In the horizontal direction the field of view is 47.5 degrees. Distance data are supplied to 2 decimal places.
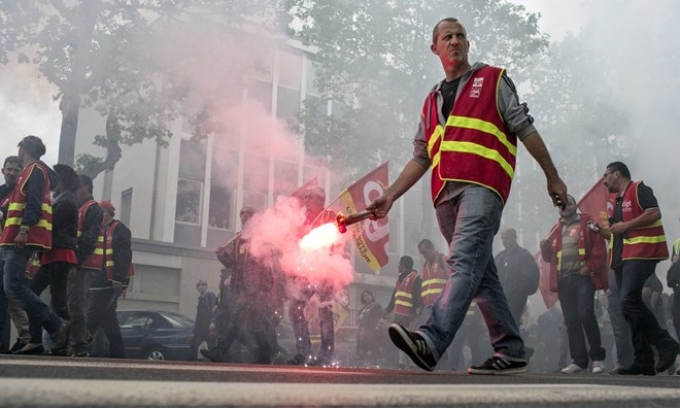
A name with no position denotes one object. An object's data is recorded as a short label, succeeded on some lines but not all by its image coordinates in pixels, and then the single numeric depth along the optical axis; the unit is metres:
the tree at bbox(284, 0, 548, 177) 23.19
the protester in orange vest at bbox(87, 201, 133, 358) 8.59
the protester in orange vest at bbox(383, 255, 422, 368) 11.72
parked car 13.55
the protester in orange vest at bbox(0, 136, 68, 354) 6.34
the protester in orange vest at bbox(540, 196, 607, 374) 7.75
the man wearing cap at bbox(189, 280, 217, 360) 13.97
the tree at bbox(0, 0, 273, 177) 15.02
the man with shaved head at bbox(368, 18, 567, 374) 3.73
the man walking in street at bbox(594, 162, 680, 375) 6.35
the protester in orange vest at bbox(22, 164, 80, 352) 6.87
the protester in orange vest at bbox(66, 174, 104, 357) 7.23
